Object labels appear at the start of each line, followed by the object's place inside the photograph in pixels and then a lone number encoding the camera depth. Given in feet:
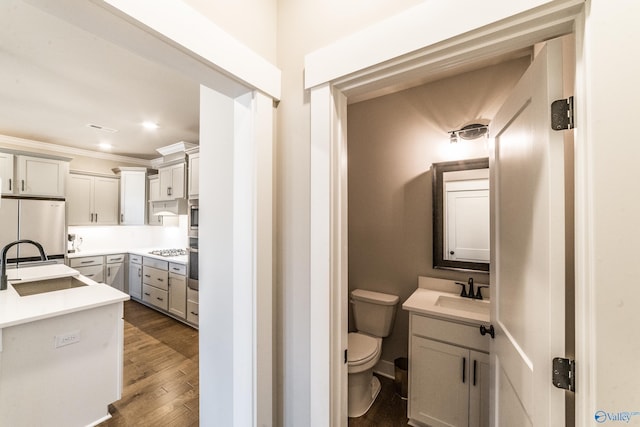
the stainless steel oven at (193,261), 10.87
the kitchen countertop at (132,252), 12.01
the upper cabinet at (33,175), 10.93
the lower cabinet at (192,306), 10.99
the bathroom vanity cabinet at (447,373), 5.01
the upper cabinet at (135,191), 14.71
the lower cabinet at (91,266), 12.96
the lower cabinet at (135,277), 14.03
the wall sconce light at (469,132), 6.23
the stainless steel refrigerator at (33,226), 10.73
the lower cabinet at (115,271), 14.08
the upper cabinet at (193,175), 10.92
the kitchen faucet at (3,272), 6.30
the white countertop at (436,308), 5.11
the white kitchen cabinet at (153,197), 13.98
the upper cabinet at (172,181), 12.01
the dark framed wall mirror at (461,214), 6.29
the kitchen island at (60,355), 5.01
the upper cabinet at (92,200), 13.52
